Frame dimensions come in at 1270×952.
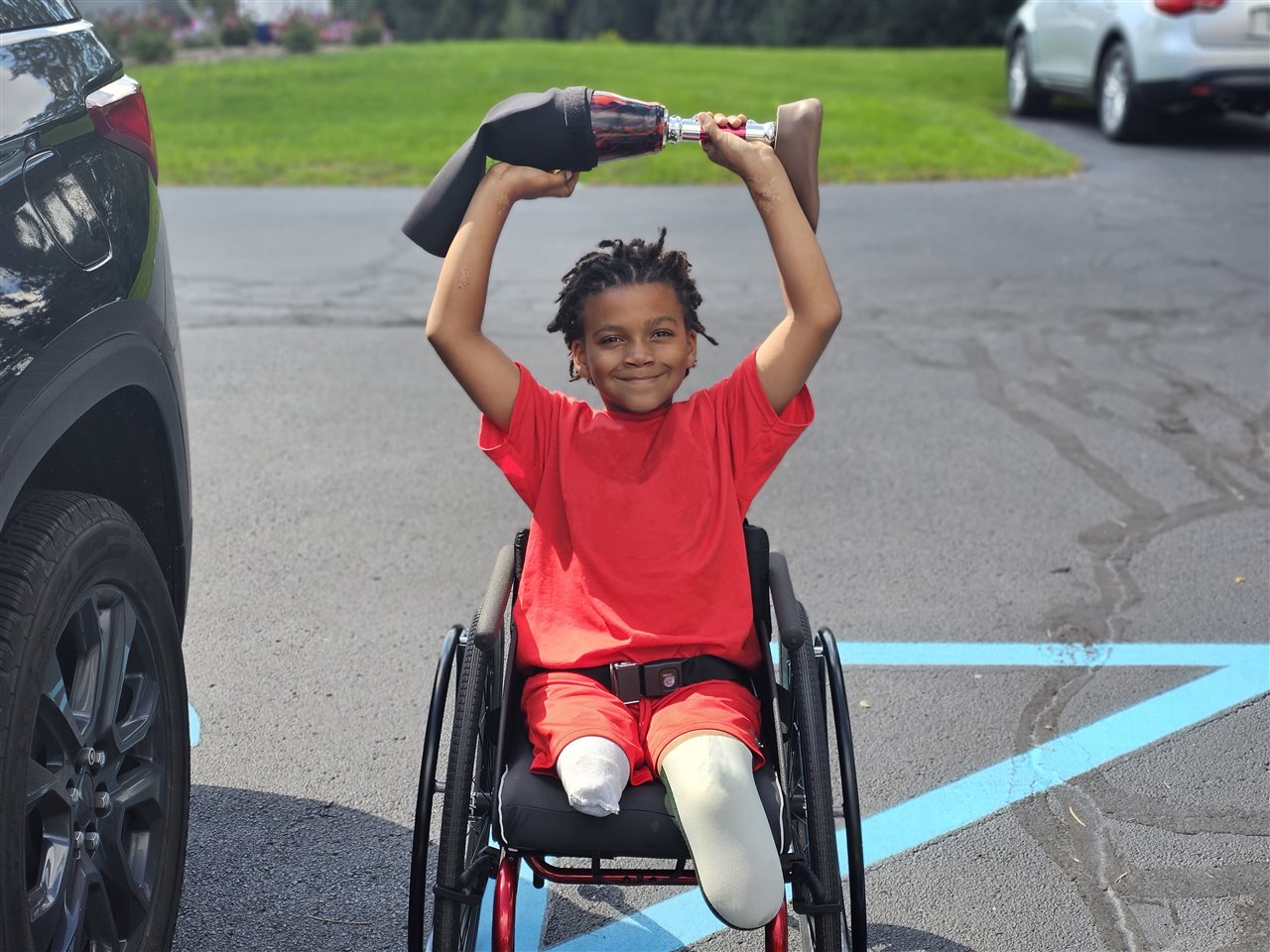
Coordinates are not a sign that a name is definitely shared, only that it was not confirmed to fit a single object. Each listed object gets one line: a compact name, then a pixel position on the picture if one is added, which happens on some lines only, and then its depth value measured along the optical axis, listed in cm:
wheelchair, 246
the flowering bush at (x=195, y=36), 2436
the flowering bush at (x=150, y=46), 2153
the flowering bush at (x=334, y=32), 2650
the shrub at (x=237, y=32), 2451
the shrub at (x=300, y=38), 2350
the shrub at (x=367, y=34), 2527
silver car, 1182
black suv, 221
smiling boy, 275
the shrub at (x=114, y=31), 2231
